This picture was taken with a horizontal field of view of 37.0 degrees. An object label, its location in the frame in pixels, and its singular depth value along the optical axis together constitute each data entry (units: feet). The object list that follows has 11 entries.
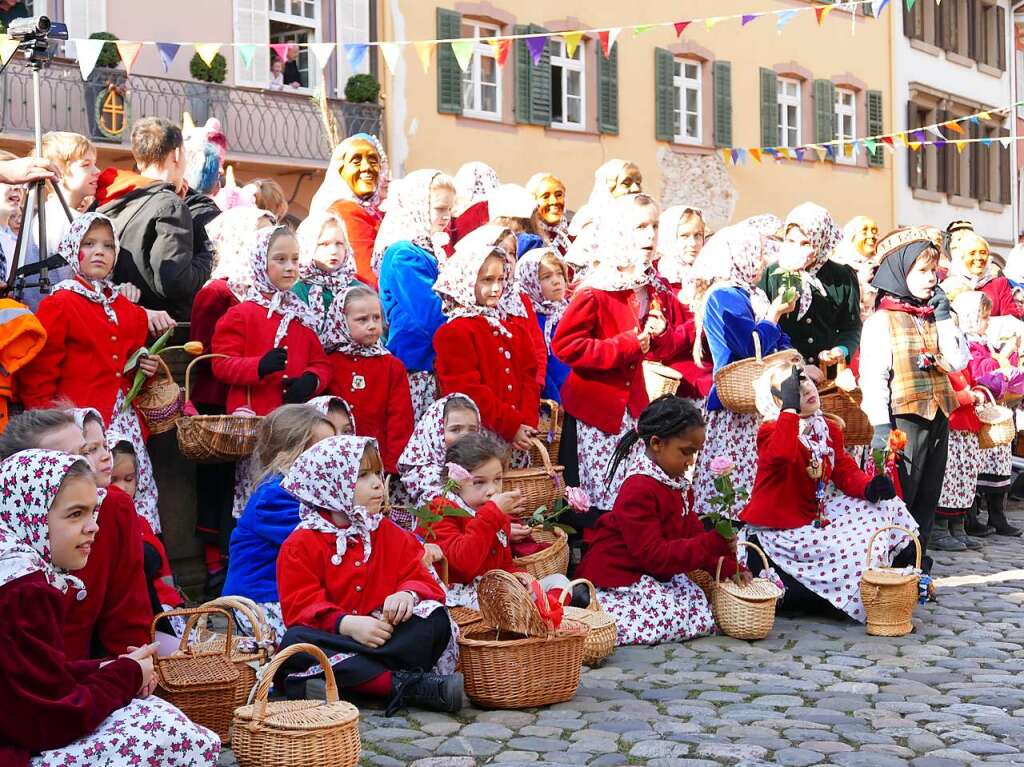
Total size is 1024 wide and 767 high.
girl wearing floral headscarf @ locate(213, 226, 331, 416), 24.41
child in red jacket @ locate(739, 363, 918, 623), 25.58
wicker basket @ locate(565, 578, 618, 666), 21.02
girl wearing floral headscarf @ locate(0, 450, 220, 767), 13.10
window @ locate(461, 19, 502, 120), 71.56
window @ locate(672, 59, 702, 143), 83.30
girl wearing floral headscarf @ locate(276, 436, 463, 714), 18.20
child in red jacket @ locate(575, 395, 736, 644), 23.17
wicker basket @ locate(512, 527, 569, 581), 23.20
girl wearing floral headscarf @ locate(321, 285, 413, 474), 25.21
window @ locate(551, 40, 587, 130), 76.28
